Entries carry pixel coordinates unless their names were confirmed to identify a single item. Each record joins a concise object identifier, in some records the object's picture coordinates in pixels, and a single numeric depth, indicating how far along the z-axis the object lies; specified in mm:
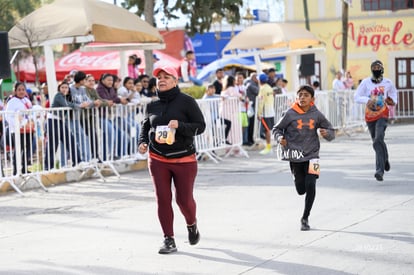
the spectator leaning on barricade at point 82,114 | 15008
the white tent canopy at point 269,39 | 23875
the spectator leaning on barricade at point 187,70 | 21359
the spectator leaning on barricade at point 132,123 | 16344
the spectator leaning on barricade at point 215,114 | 18641
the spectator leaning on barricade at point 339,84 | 29328
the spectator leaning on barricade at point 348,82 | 30734
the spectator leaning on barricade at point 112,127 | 15789
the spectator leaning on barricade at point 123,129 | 16078
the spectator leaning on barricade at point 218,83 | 20888
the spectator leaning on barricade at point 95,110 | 15414
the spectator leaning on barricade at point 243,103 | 20344
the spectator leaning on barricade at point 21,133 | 13602
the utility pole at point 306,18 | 38469
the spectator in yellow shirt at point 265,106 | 20672
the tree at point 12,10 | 32500
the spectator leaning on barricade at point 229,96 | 19123
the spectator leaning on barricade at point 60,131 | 14477
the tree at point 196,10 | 25734
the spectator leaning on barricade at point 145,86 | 17680
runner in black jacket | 8422
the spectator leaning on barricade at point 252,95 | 20766
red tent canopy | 29000
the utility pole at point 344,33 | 35469
